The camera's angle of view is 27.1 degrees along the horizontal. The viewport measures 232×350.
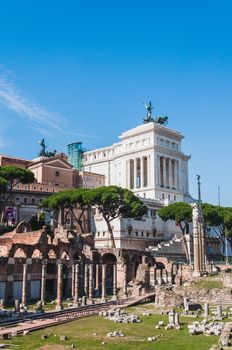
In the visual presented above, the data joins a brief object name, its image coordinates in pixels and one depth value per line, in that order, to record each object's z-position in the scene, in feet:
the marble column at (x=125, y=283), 154.21
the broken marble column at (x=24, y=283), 120.37
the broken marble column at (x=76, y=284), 129.74
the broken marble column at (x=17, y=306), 107.04
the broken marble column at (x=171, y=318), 93.00
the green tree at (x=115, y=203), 198.59
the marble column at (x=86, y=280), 151.12
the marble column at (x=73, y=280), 146.06
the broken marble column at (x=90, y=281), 141.49
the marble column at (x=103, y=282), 140.09
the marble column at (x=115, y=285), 150.12
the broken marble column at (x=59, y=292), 116.12
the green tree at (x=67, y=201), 200.95
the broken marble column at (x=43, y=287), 125.78
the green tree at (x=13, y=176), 195.61
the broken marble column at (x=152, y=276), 175.38
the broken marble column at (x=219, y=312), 102.66
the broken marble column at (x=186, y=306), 113.64
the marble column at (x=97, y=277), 169.40
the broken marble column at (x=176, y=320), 91.68
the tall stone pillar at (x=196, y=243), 164.41
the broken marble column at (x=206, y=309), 107.65
